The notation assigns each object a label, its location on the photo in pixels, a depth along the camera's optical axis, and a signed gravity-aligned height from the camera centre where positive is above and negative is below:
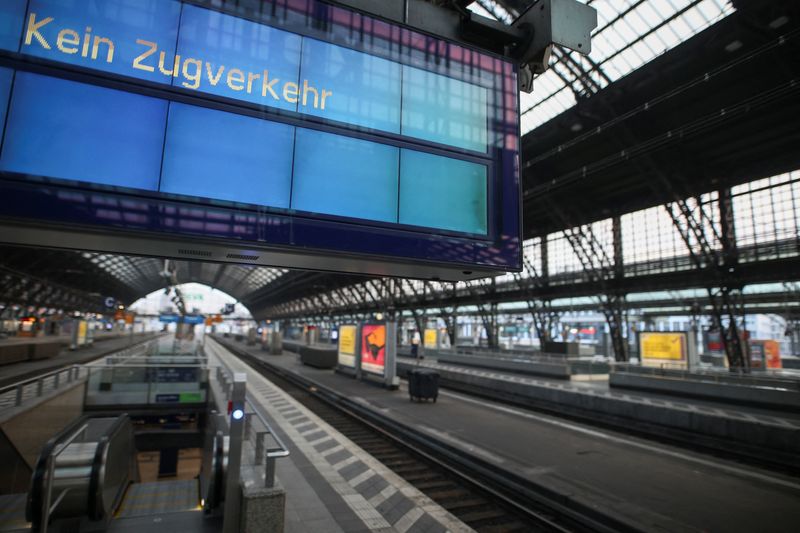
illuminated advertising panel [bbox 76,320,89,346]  44.00 -0.74
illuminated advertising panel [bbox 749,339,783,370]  30.73 -0.54
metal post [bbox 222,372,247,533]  5.96 -1.78
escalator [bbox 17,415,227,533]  6.22 -2.49
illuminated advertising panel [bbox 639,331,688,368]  24.23 -0.42
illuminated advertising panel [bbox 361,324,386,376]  24.34 -0.82
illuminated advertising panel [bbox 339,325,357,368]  28.66 -0.83
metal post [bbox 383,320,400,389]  23.48 -1.25
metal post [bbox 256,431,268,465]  7.01 -1.75
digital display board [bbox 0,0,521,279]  3.42 +1.70
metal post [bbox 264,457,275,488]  5.82 -1.80
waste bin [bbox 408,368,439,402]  19.03 -2.06
